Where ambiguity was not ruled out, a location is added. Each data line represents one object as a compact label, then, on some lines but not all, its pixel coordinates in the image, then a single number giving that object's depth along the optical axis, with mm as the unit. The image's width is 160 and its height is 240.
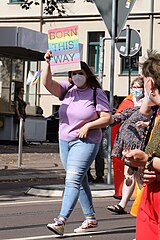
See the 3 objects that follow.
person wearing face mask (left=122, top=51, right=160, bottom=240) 4352
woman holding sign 8008
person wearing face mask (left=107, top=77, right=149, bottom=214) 9836
